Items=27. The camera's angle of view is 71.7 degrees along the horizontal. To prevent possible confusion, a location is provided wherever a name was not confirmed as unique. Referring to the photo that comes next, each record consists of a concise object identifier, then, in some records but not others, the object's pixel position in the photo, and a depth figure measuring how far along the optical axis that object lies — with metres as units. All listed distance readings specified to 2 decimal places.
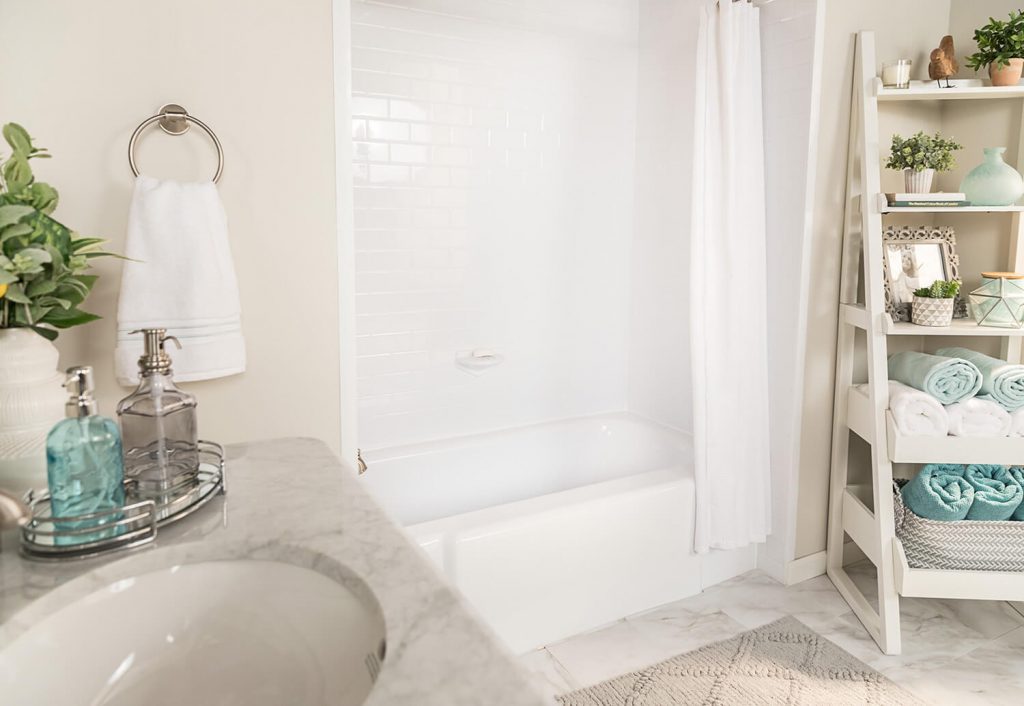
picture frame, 2.34
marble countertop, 0.58
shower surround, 2.42
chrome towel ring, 1.47
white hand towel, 1.45
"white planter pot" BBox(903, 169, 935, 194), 2.27
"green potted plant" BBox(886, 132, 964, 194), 2.26
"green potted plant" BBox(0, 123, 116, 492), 0.92
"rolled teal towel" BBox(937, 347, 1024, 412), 2.13
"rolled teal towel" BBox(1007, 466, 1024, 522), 2.21
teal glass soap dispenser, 0.83
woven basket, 2.14
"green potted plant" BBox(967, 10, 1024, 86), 2.19
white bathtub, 1.99
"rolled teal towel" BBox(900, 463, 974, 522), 2.16
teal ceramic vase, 2.23
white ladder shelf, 2.12
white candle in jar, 2.25
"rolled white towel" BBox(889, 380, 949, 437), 2.12
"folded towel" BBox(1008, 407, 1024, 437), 2.10
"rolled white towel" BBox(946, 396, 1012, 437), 2.10
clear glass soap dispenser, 1.01
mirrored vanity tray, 0.80
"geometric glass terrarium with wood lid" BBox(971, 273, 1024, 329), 2.16
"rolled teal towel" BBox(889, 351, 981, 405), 2.14
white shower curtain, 2.26
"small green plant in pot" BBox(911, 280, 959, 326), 2.18
